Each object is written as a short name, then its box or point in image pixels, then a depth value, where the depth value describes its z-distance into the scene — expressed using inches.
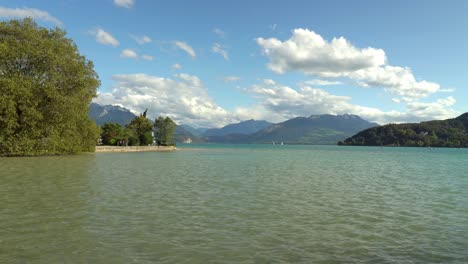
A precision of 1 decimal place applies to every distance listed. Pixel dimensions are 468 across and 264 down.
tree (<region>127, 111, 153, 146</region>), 6419.8
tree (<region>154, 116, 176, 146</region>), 7150.6
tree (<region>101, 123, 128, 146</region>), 5482.3
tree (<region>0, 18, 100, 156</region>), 2390.5
